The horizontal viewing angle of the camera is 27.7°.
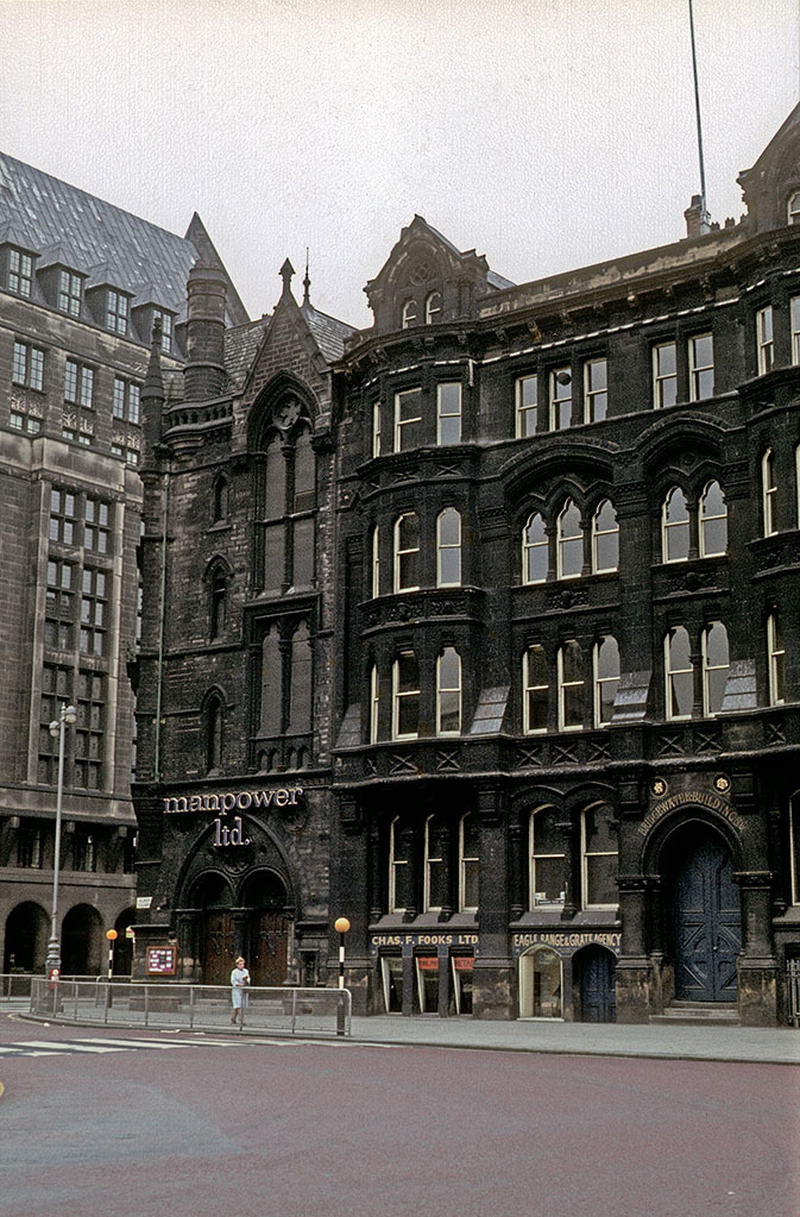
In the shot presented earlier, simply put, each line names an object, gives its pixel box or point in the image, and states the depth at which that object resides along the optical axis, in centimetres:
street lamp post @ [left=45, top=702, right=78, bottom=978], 5000
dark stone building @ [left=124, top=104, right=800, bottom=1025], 4031
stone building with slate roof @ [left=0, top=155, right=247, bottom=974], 7519
